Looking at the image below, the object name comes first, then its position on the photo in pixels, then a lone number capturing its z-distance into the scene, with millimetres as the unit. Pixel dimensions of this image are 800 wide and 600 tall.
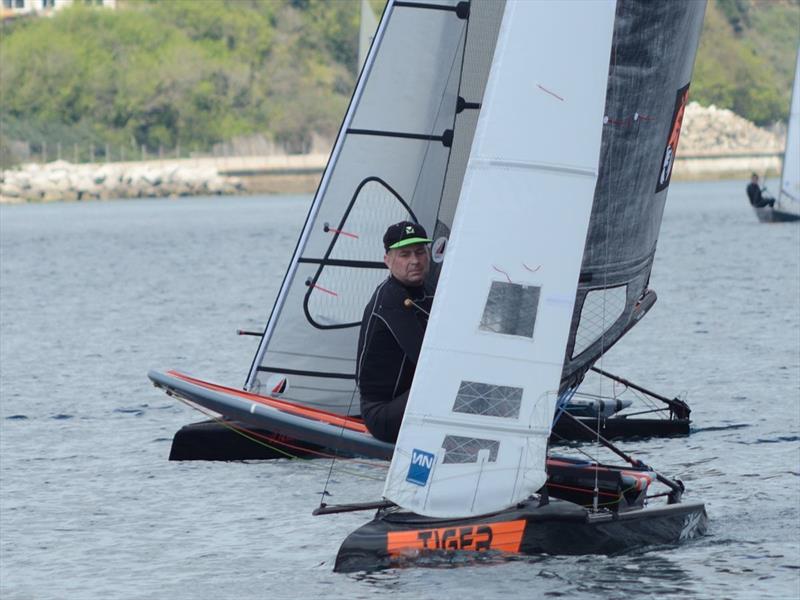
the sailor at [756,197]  95250
